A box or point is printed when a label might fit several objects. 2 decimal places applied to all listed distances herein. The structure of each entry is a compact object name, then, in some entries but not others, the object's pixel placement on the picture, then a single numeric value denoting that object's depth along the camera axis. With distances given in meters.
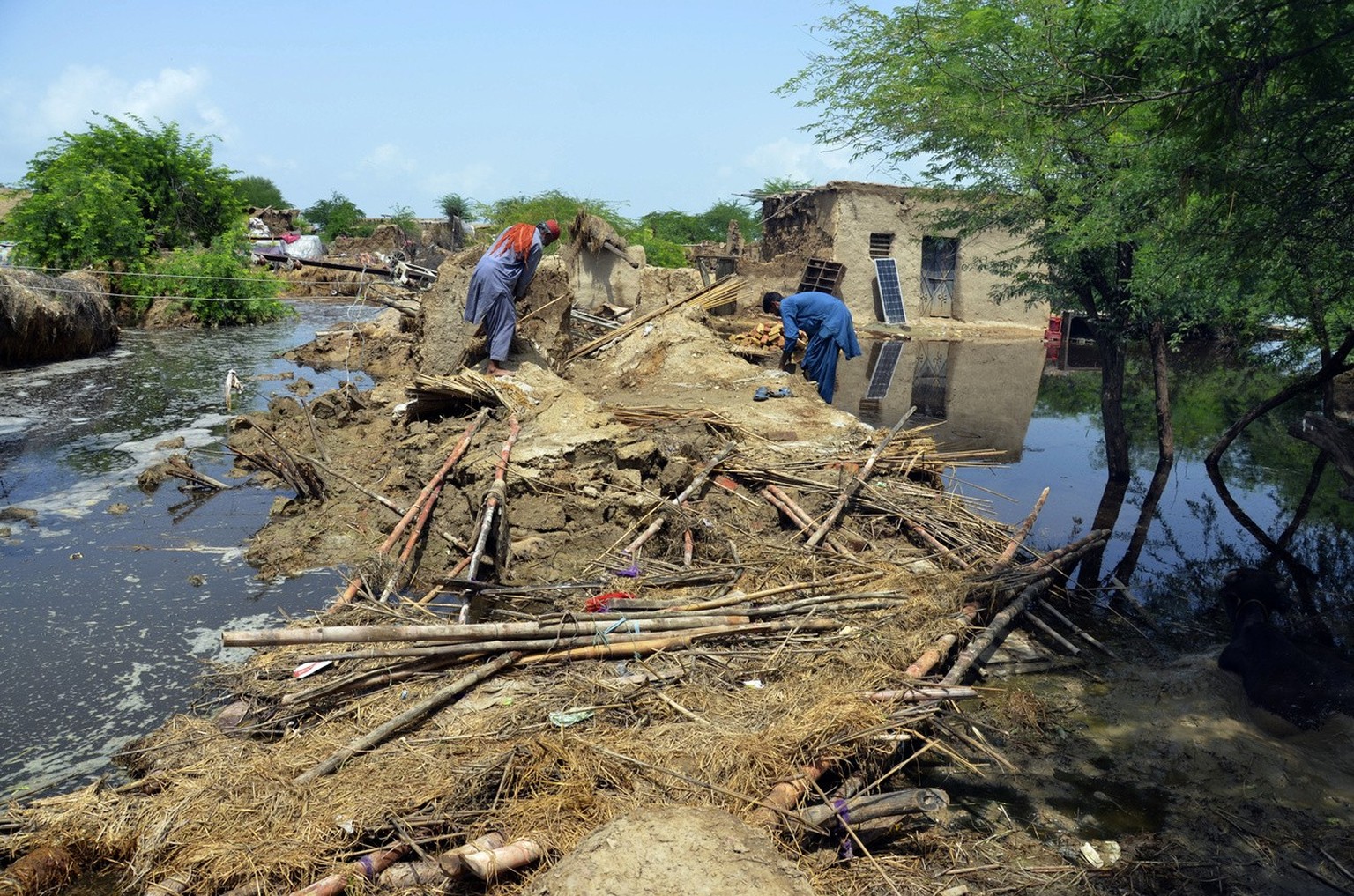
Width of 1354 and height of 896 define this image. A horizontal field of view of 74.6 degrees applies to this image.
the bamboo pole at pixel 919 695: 4.16
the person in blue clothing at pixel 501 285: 9.92
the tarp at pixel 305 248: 32.22
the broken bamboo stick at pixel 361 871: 2.94
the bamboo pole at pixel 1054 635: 5.57
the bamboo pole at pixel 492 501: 5.53
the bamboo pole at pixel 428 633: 3.85
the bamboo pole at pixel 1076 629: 5.68
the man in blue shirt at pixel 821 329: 10.99
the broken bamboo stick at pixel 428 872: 3.05
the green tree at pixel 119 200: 18.25
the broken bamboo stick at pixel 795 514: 6.20
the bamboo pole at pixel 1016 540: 6.08
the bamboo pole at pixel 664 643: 4.38
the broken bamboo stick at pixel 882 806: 3.43
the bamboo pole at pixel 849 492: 6.23
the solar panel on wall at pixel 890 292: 24.36
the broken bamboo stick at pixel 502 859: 3.02
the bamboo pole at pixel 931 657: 4.53
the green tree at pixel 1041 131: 5.21
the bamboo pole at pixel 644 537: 6.05
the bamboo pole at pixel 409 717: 3.54
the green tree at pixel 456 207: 44.34
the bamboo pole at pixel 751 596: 4.95
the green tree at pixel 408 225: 41.16
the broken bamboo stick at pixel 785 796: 3.36
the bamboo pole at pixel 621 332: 12.78
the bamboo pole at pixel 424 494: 5.28
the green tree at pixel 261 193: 48.88
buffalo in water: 4.76
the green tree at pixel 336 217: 41.72
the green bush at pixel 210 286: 19.19
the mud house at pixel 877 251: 23.70
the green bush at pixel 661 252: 26.02
